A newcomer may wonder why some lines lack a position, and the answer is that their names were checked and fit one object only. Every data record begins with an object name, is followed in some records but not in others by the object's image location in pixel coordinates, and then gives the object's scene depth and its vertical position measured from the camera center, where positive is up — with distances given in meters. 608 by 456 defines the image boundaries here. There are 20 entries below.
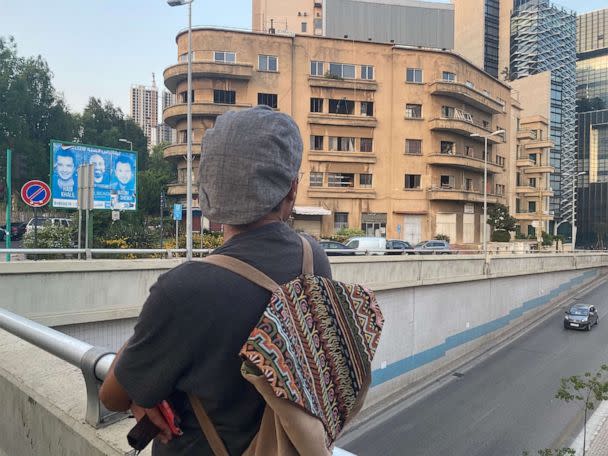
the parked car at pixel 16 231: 28.88 -0.97
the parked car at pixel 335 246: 20.94 -1.31
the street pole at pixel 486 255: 26.00 -2.00
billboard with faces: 13.90 +1.40
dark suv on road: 27.89 -5.94
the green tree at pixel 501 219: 44.03 +0.14
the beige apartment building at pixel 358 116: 38.16 +9.05
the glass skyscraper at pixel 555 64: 80.81 +29.59
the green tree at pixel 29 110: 37.50 +9.21
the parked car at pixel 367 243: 24.12 -1.26
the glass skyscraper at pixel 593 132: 86.56 +17.64
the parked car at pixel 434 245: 31.41 -1.73
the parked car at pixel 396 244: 27.99 -1.55
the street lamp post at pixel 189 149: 15.70 +2.99
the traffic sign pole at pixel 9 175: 12.33 +1.16
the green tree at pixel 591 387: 13.84 -5.36
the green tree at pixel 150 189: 40.12 +2.50
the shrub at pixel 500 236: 43.59 -1.48
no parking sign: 11.68 +0.62
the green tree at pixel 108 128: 48.81 +10.02
